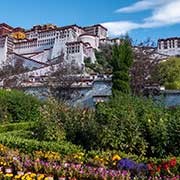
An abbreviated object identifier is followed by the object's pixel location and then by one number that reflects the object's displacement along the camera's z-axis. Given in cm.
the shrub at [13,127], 1384
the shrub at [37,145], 682
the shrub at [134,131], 691
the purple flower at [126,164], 520
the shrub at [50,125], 806
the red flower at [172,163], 496
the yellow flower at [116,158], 561
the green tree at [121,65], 2103
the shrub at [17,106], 1792
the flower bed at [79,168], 486
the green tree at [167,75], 2491
